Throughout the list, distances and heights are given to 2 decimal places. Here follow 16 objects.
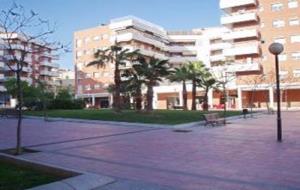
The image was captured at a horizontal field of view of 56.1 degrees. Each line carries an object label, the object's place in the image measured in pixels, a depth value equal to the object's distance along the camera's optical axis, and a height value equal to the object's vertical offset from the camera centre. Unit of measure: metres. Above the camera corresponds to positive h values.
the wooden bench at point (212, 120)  16.18 -0.95
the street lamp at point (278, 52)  10.56 +1.93
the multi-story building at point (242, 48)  43.07 +9.64
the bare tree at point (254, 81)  41.65 +3.34
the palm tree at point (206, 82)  35.25 +2.72
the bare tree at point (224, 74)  41.10 +4.24
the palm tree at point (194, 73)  35.31 +3.86
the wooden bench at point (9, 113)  23.23 -0.59
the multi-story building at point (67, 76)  84.21 +9.60
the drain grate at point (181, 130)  13.63 -1.30
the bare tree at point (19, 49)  8.78 +2.11
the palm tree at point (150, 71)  23.66 +2.81
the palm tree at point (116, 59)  23.86 +4.00
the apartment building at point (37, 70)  57.00 +7.96
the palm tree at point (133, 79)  24.12 +2.21
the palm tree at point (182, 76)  35.05 +3.47
